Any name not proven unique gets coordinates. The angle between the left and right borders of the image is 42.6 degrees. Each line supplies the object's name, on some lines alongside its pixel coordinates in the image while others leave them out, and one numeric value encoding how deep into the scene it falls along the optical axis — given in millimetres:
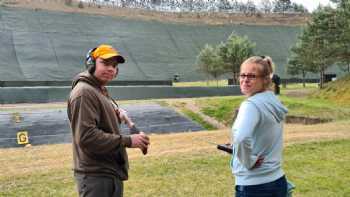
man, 2799
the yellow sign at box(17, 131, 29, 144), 12720
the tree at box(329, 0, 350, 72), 22203
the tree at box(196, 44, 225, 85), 33875
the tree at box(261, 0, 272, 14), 65062
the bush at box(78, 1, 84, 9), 50316
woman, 2701
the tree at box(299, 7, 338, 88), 24031
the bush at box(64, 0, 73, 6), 50556
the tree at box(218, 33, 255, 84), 32906
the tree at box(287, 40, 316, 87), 29344
